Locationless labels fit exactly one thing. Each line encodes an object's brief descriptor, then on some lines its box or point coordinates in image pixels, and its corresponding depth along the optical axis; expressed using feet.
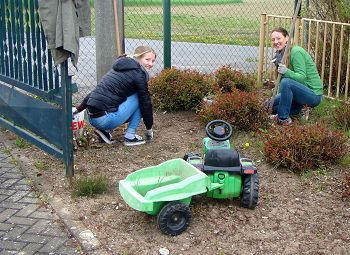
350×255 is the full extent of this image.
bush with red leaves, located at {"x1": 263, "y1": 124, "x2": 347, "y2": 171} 16.84
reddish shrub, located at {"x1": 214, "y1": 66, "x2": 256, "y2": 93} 24.81
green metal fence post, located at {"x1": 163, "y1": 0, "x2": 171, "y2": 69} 25.73
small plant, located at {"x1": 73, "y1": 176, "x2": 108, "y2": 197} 15.35
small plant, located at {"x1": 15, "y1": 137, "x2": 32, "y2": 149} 19.71
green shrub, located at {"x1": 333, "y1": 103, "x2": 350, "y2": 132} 20.67
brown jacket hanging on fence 14.82
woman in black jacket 18.71
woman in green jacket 21.01
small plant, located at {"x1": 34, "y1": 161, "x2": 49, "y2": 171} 17.52
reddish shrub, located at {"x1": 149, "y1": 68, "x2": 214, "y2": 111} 22.95
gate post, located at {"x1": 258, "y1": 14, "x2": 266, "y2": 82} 27.78
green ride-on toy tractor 13.03
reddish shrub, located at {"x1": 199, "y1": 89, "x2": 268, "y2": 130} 20.33
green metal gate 15.98
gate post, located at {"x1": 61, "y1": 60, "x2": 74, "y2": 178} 15.26
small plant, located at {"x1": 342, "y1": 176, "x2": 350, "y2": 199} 14.80
